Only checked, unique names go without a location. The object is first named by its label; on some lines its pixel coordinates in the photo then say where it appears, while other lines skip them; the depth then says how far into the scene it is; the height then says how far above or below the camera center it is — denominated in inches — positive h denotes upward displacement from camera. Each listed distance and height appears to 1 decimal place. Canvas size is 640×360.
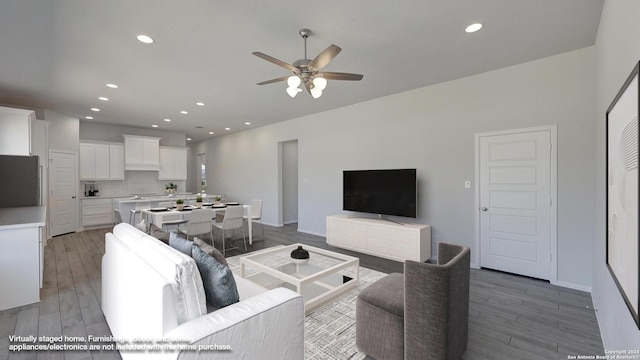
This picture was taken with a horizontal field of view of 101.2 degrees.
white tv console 155.7 -38.6
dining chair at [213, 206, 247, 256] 184.1 -28.6
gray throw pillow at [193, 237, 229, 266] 72.5 -21.0
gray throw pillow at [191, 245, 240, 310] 62.1 -24.7
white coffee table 103.5 -44.7
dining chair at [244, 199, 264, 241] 217.6 -25.7
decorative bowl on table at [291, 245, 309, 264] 121.2 -35.8
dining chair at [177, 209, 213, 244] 169.2 -28.6
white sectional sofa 48.9 -28.1
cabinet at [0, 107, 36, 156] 149.6 +27.9
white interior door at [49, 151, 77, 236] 224.8 -11.3
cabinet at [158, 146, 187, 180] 315.3 +18.9
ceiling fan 93.3 +39.4
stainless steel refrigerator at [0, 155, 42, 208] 158.4 -1.2
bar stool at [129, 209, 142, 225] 212.9 -32.3
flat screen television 167.0 -9.2
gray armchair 63.0 -36.2
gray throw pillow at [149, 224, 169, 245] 87.8 -19.2
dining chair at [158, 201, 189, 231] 176.7 -27.1
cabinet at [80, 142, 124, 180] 257.8 +18.3
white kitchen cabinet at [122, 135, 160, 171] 283.6 +29.0
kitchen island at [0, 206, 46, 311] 102.9 -33.3
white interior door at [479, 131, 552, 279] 129.5 -12.9
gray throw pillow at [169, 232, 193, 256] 72.4 -18.7
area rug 78.5 -52.0
